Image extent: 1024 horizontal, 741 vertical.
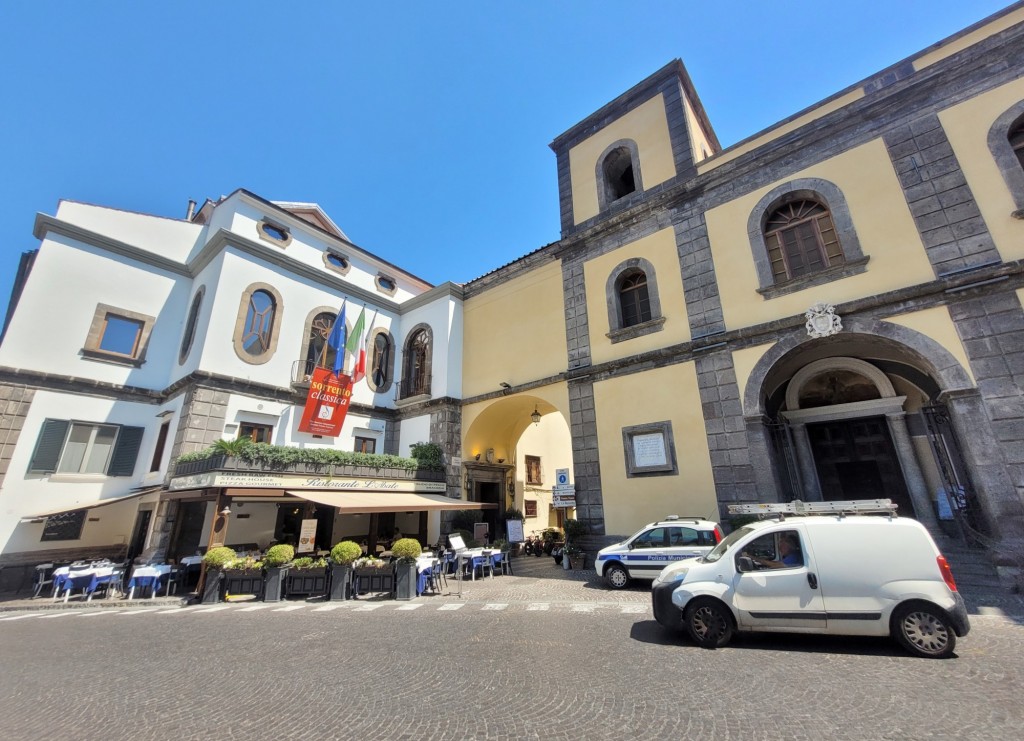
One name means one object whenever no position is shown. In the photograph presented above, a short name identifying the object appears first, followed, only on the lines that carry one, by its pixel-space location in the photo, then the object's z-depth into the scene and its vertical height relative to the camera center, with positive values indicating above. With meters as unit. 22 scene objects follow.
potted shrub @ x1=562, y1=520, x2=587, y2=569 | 12.74 -1.22
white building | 13.60 +4.71
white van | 4.92 -1.04
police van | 9.44 -1.05
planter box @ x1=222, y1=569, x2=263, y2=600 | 10.45 -1.78
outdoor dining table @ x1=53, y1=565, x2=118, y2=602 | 11.22 -1.77
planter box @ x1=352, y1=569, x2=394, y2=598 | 10.47 -1.79
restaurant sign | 11.83 +0.65
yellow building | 9.28 +4.86
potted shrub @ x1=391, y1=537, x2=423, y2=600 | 10.26 -1.41
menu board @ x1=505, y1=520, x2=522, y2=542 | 16.06 -1.03
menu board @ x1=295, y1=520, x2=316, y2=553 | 11.28 -0.78
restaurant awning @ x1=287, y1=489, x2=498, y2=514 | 11.73 +0.06
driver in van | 5.50 -0.70
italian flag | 17.47 +6.17
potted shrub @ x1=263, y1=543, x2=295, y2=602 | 10.23 -1.47
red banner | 16.05 +3.67
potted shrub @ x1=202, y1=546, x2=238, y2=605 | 10.31 -1.53
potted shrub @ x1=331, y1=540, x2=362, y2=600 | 10.26 -1.52
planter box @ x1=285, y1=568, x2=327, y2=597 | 10.52 -1.81
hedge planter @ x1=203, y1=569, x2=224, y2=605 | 10.29 -1.84
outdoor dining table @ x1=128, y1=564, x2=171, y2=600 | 11.05 -1.78
